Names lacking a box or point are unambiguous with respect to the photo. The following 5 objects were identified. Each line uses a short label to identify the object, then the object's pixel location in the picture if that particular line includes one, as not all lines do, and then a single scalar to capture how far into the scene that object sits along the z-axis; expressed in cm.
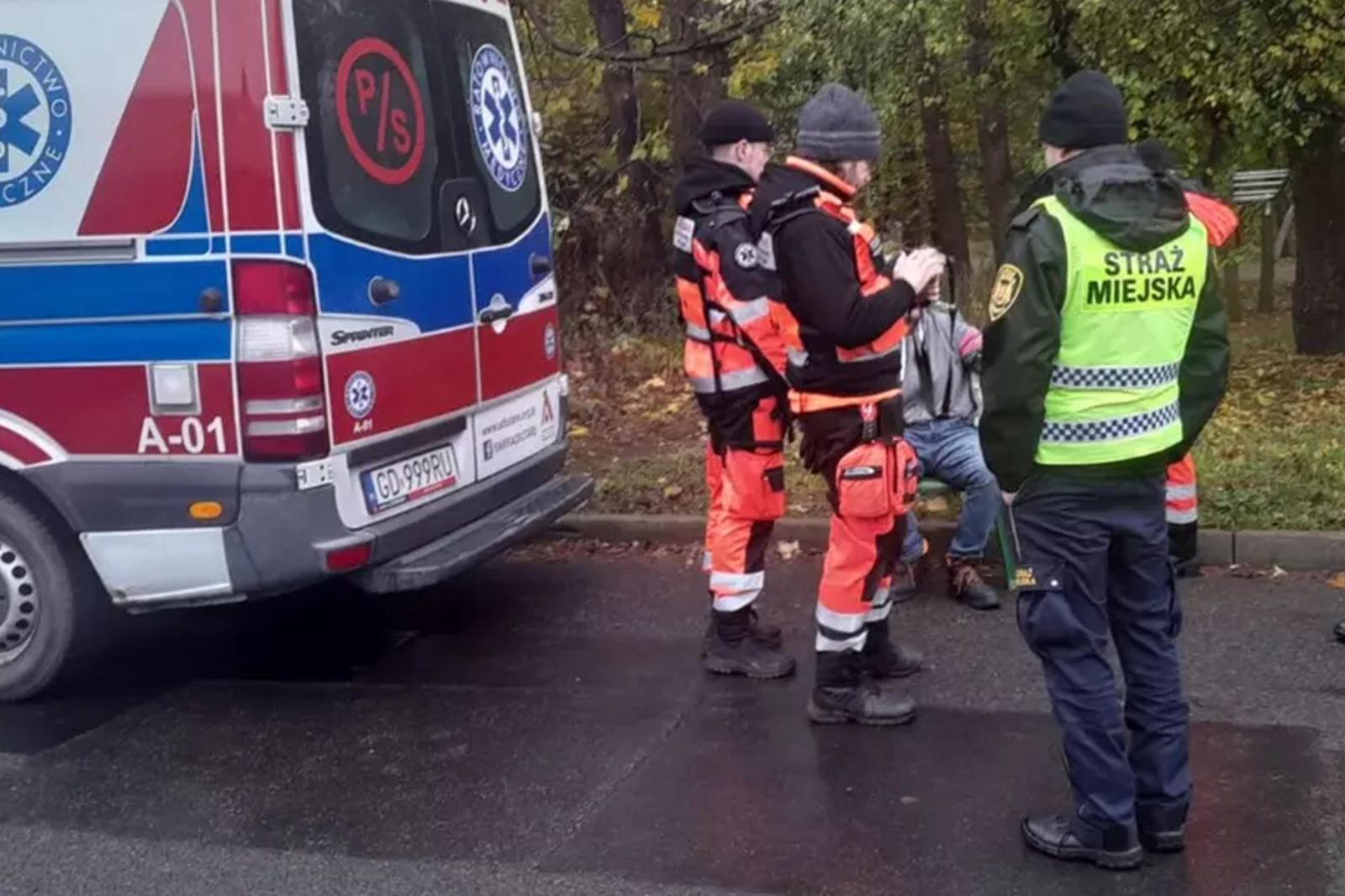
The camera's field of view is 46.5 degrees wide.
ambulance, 479
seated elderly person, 620
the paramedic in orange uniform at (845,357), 449
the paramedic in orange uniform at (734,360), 508
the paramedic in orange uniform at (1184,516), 611
